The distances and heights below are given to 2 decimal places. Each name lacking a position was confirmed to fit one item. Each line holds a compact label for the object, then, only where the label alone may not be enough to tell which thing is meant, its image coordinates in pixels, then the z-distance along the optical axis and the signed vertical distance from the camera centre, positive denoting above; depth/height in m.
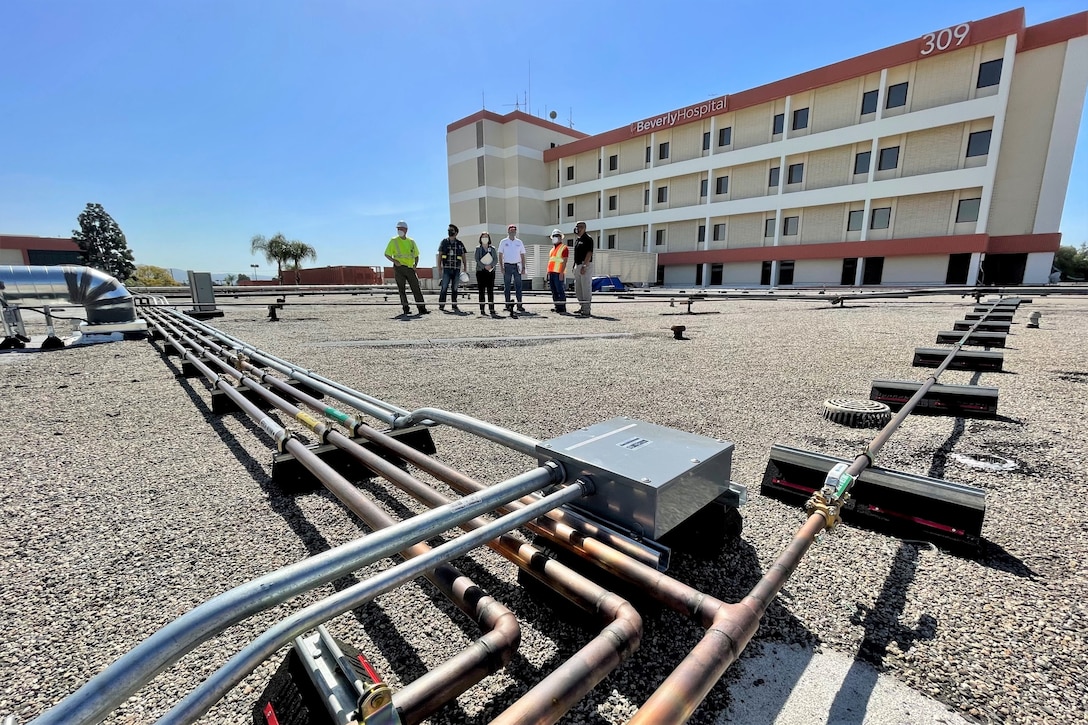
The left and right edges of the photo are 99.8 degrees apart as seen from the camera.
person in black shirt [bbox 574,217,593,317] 10.03 +0.30
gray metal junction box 1.09 -0.48
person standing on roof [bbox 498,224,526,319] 10.73 +0.56
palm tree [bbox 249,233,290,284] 53.88 +3.84
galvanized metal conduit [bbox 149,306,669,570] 1.02 -0.60
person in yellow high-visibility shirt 9.70 +0.52
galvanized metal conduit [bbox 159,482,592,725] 0.58 -0.51
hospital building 23.44 +6.75
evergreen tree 53.44 +4.69
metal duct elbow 5.53 -0.10
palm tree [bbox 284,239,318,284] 54.28 +3.50
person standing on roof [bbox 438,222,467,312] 10.62 +0.52
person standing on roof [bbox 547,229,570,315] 10.72 +0.28
